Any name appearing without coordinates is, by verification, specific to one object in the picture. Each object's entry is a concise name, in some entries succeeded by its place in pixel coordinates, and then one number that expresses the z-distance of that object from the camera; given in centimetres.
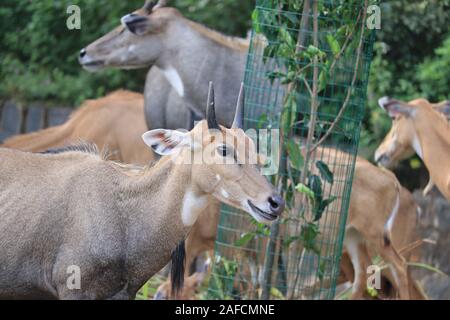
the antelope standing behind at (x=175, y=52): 1524
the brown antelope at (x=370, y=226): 1361
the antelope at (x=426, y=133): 1324
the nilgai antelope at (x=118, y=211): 818
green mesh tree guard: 1113
